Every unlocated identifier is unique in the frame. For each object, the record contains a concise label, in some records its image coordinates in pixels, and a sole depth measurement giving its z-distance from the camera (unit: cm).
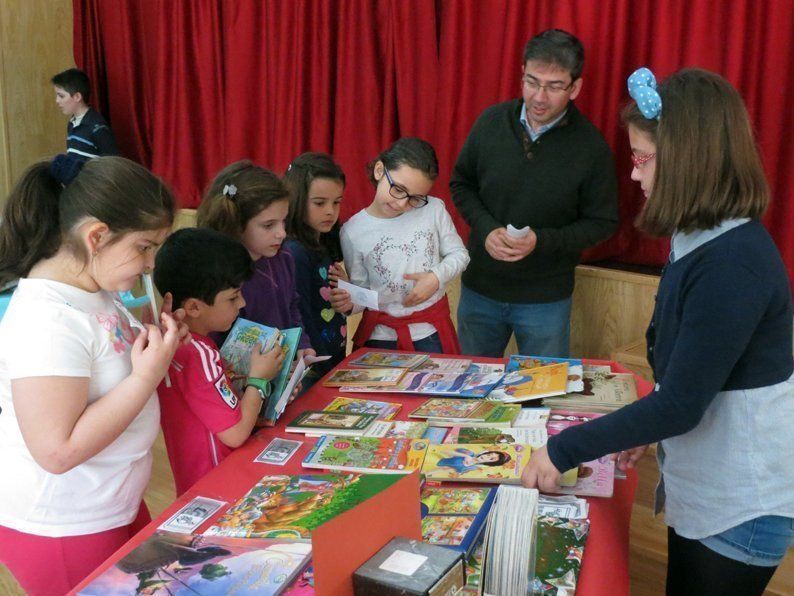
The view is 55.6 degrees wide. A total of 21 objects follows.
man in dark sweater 261
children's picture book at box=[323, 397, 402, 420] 179
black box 85
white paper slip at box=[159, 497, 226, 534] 128
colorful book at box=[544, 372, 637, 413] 180
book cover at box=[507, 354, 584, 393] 198
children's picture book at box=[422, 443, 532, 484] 144
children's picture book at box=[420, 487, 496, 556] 120
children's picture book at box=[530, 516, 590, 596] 113
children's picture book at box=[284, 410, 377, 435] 169
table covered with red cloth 119
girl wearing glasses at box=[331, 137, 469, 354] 236
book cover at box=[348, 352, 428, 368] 216
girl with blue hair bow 122
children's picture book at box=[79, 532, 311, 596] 109
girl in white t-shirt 129
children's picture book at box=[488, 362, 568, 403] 184
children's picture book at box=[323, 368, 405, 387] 199
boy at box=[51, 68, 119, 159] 496
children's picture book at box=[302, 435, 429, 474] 150
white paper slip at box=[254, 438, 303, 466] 157
